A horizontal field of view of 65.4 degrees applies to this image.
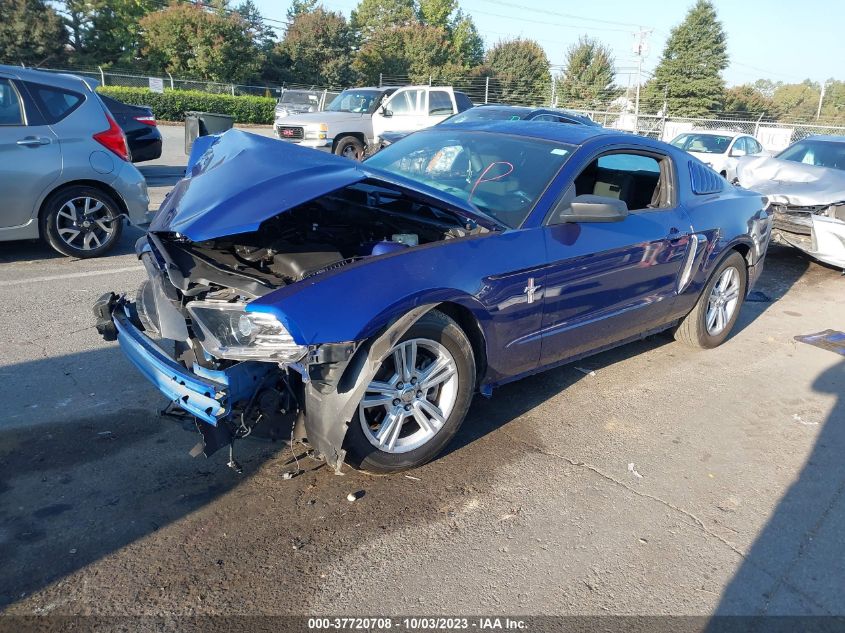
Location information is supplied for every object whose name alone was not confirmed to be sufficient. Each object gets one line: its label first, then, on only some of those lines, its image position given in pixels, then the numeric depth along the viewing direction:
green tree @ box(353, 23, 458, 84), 55.66
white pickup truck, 16.03
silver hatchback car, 6.20
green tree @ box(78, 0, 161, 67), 46.09
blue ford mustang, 2.90
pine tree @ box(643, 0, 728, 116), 52.59
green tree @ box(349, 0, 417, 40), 68.00
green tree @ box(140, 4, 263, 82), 41.47
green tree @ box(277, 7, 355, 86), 49.88
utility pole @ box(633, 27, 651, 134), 38.56
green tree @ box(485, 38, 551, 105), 63.34
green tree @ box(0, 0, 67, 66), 40.53
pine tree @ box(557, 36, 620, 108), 59.97
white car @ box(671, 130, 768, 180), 15.80
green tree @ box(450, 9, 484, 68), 72.49
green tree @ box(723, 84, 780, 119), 56.48
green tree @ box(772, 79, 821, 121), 75.50
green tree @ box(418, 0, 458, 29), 73.50
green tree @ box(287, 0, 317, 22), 60.35
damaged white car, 8.00
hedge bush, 30.50
